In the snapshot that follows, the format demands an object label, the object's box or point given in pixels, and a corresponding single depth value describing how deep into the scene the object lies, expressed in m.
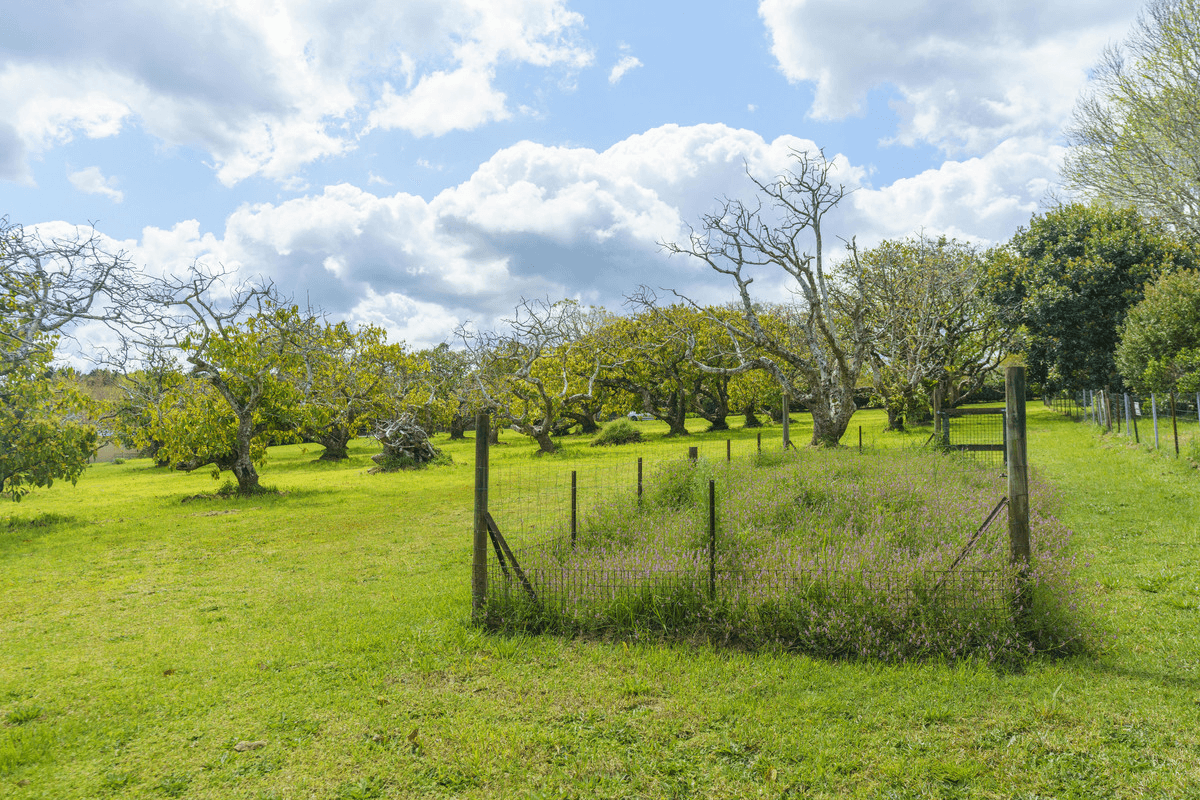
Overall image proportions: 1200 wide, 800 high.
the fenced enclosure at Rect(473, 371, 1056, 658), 5.61
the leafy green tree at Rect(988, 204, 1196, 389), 28.69
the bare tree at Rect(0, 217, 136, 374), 13.52
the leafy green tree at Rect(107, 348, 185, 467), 17.66
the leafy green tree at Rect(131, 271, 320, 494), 17.28
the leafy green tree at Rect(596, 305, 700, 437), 35.38
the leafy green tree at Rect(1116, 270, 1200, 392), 20.89
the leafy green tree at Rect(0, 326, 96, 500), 14.06
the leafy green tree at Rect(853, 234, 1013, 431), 26.22
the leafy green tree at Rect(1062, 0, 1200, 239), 19.47
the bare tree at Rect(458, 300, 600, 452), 28.25
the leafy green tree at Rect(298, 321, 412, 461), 26.94
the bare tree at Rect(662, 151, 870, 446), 20.11
